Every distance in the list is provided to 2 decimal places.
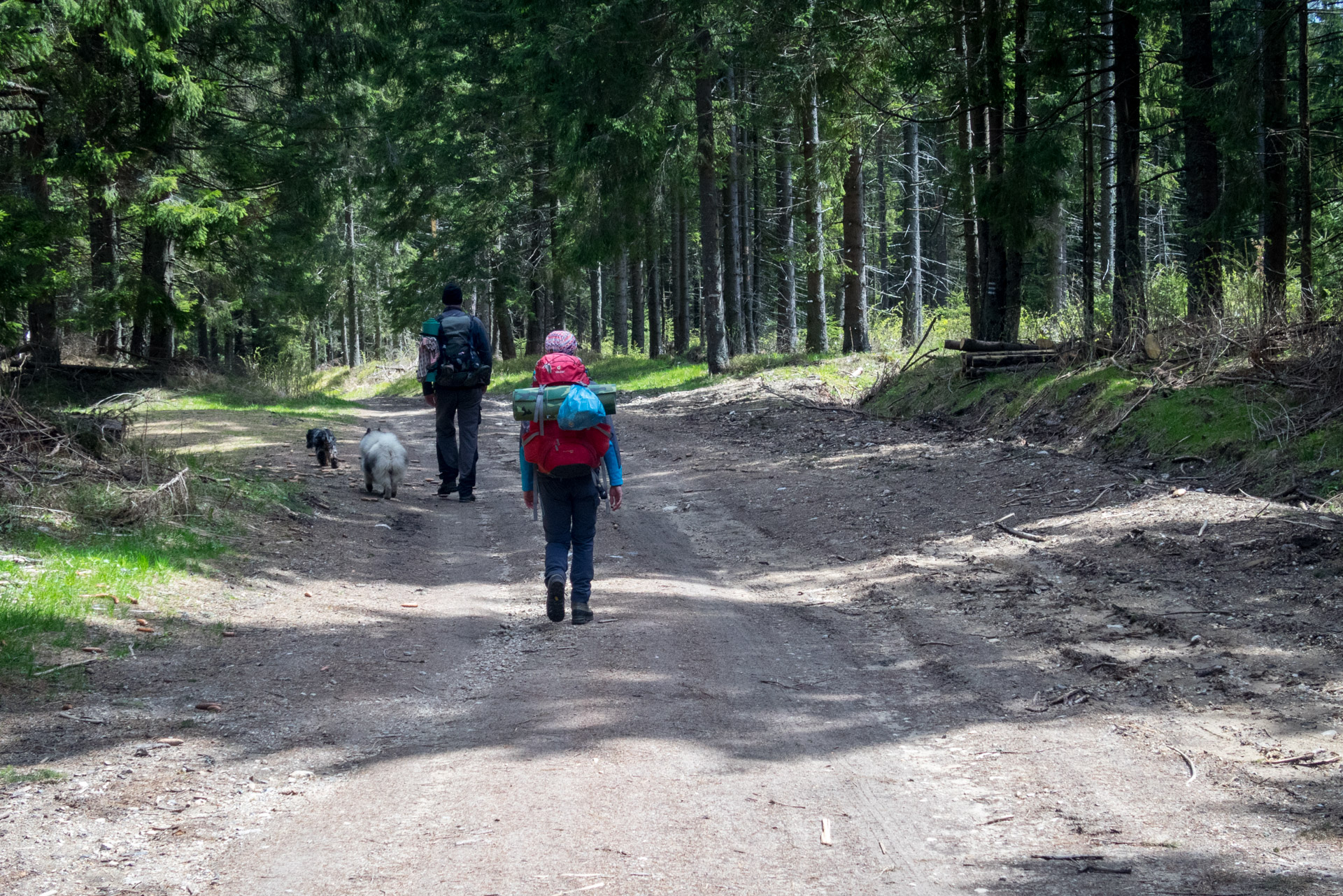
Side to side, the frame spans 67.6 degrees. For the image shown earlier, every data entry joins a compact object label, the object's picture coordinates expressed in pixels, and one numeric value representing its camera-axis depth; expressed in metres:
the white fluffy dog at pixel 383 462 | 11.89
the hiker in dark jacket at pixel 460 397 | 11.52
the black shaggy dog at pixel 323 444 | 13.29
